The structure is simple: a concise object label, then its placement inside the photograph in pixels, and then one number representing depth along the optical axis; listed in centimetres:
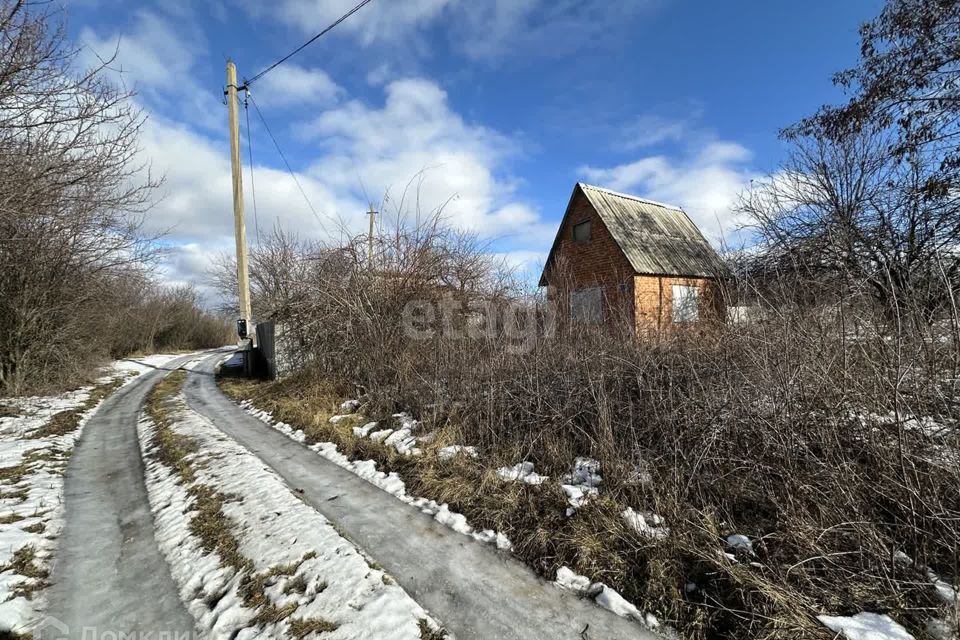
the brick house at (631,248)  1179
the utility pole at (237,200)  1135
